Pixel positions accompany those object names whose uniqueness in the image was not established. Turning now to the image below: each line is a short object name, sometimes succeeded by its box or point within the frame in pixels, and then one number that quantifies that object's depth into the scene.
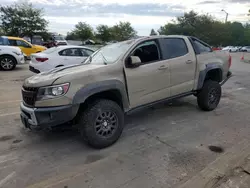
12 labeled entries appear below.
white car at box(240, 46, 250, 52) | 48.60
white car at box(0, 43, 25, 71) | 10.78
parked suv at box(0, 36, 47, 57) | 13.27
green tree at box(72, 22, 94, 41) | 50.03
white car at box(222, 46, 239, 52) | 47.84
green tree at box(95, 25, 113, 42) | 50.81
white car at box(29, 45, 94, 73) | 8.64
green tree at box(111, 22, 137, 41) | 51.28
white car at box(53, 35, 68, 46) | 27.70
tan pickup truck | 3.12
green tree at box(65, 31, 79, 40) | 53.16
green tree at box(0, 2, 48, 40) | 27.33
